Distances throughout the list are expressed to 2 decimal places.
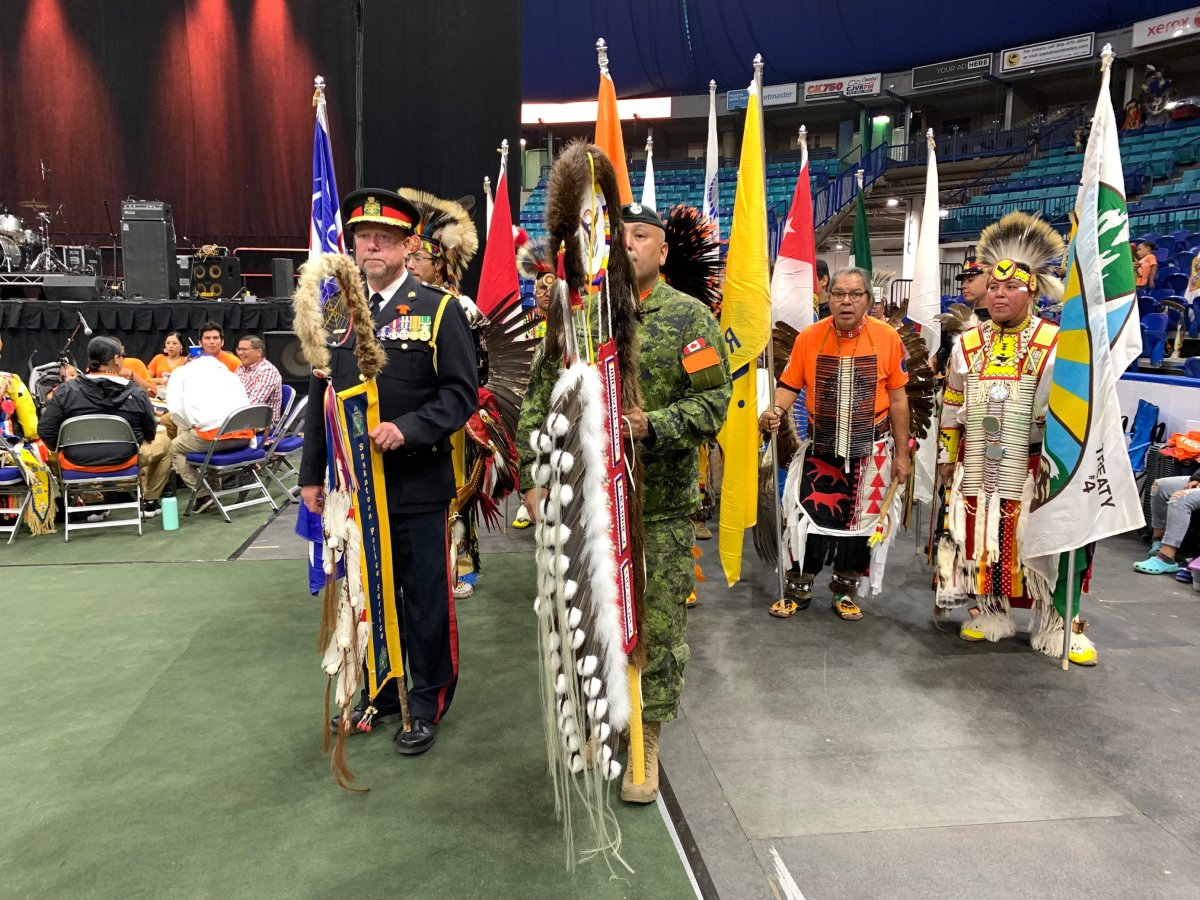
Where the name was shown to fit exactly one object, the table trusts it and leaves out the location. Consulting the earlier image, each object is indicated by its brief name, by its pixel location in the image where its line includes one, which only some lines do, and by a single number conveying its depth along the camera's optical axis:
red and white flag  4.46
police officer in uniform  2.44
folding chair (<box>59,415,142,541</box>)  4.89
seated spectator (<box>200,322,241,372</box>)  6.07
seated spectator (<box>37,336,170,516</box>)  4.96
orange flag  4.11
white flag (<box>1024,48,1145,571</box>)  3.05
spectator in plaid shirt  6.02
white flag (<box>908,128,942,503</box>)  6.02
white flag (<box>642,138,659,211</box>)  6.49
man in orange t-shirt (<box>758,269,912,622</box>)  3.60
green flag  7.20
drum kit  10.13
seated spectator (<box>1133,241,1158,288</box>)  7.11
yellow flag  3.66
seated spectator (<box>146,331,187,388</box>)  7.51
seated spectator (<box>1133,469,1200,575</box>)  4.40
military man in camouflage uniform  2.16
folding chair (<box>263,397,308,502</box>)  5.95
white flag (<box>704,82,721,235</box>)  4.96
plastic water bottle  5.29
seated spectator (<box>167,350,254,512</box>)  5.42
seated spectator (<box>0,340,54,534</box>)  5.03
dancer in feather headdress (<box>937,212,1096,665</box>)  3.31
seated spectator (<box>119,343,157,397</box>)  7.40
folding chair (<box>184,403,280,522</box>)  5.38
